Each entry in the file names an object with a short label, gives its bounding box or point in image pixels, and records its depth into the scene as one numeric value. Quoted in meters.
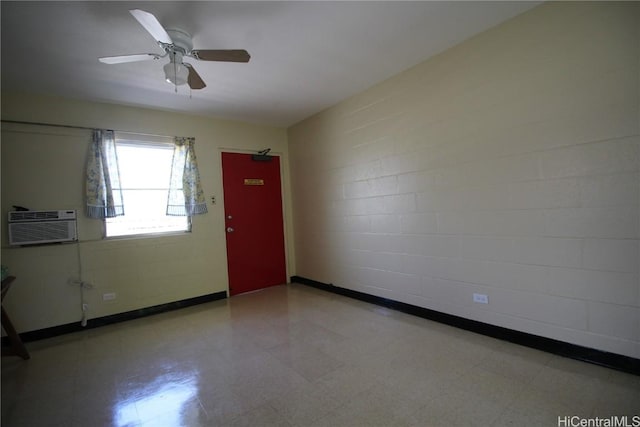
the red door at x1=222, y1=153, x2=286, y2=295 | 4.41
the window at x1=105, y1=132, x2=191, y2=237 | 3.58
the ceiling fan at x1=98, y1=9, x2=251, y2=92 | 2.08
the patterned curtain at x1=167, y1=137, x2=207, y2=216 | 3.90
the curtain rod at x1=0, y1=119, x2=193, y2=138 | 3.00
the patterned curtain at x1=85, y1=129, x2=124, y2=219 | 3.32
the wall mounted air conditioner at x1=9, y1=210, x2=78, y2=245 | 2.96
